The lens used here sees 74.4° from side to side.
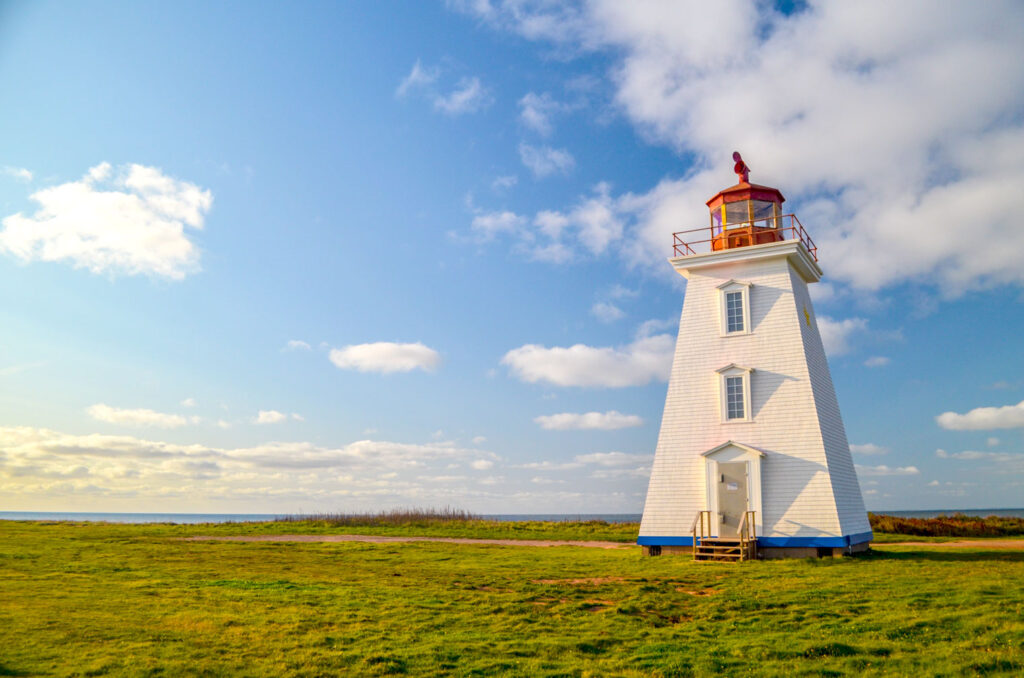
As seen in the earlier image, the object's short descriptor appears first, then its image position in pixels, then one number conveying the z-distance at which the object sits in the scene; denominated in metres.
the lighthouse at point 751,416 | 21.11
